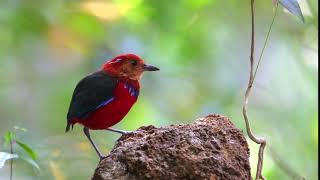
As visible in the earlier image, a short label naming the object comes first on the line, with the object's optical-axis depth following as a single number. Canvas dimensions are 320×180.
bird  4.92
